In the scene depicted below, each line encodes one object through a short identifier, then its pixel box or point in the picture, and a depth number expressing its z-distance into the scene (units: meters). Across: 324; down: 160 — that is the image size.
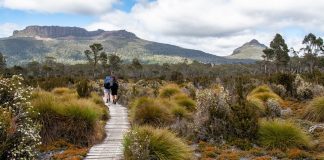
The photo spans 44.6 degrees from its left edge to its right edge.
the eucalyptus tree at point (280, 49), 76.06
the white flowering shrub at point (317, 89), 22.25
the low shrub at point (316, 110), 15.52
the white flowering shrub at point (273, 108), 17.88
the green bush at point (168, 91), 23.59
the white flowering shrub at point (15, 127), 8.07
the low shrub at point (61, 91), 23.74
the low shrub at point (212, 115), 13.72
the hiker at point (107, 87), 22.98
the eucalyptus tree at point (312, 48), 79.88
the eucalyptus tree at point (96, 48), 85.88
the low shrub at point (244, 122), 12.87
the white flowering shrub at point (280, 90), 25.64
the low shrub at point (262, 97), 18.13
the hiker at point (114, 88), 22.31
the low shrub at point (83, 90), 21.78
